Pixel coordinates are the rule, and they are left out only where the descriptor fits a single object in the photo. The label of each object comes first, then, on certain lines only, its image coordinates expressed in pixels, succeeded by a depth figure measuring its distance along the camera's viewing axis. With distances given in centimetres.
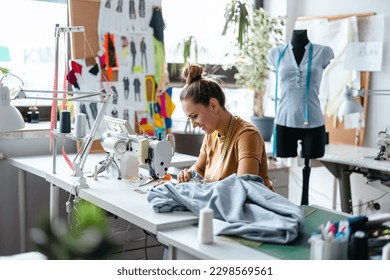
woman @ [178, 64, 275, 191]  239
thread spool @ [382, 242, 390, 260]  148
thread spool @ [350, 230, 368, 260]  148
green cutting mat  162
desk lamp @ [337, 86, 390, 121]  365
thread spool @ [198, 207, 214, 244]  169
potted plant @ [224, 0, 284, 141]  436
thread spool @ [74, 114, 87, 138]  269
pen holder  149
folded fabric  173
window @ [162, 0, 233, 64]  422
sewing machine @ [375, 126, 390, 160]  341
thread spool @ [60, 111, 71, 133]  266
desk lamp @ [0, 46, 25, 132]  217
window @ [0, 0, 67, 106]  340
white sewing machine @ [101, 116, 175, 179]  242
